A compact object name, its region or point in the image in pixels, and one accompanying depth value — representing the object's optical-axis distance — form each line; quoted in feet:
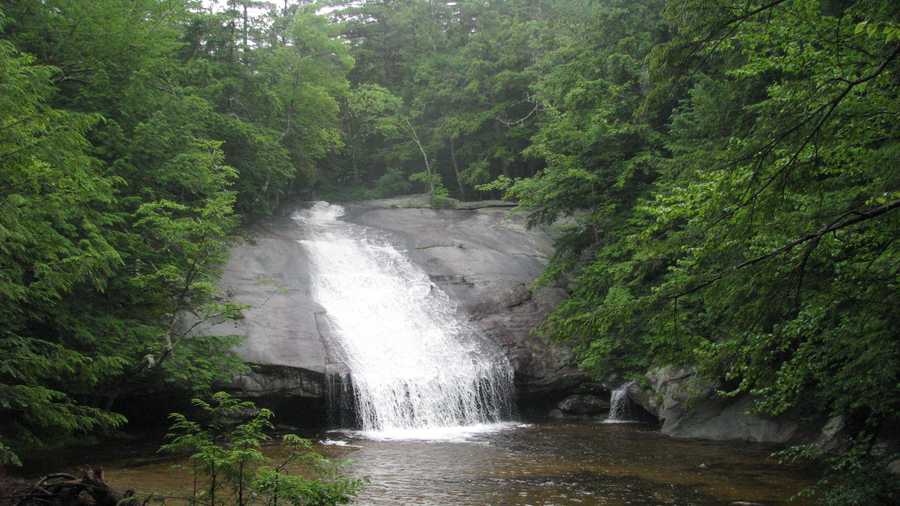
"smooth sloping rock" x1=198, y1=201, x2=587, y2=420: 49.01
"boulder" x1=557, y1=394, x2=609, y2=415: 53.67
